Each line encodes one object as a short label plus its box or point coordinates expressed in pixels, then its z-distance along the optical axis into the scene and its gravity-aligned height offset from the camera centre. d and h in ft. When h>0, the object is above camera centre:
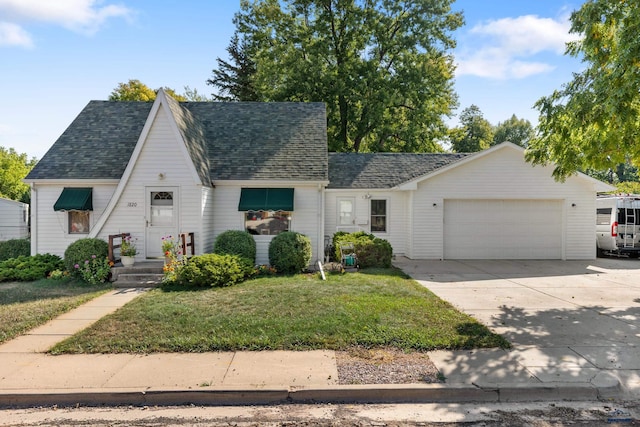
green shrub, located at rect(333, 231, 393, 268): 41.27 -3.87
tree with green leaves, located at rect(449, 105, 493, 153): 125.39 +30.28
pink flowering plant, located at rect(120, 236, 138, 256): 35.78 -3.12
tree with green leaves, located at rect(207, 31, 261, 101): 109.81 +41.90
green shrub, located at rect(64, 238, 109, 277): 34.91 -3.39
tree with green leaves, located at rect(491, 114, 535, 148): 153.28 +35.50
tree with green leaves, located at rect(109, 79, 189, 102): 101.45 +34.31
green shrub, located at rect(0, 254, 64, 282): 35.76 -5.04
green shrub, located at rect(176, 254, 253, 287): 31.40 -4.68
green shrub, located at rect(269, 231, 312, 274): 37.83 -3.64
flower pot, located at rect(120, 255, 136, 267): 35.73 -4.17
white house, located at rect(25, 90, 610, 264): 38.24 +3.22
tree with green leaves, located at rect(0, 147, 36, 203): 114.73 +10.49
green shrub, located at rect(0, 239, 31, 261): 42.93 -3.81
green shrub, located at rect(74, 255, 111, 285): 34.14 -4.92
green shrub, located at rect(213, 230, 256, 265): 37.55 -2.87
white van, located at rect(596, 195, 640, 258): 53.78 -1.10
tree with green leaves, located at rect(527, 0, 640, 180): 21.01 +7.36
